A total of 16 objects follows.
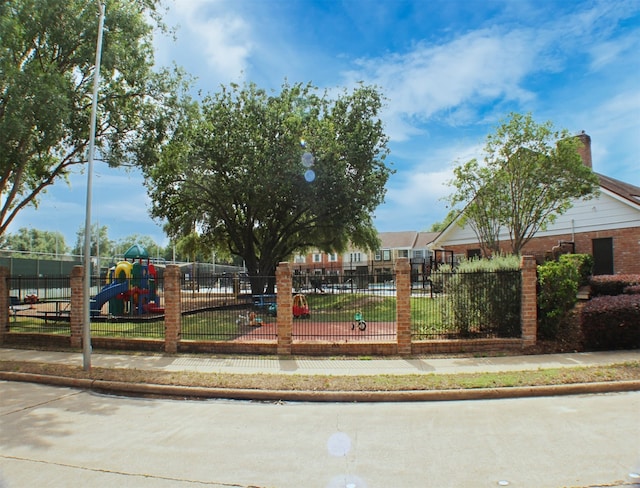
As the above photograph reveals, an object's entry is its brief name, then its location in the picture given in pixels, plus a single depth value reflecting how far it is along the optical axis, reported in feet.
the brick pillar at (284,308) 33.01
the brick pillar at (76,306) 38.32
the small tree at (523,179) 50.62
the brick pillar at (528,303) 33.40
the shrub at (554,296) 34.12
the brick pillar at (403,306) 32.01
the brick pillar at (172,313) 34.71
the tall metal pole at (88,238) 28.81
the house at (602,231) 65.98
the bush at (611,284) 42.34
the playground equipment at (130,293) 50.37
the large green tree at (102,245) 315.21
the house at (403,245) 198.39
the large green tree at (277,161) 62.03
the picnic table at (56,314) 48.86
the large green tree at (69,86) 40.83
